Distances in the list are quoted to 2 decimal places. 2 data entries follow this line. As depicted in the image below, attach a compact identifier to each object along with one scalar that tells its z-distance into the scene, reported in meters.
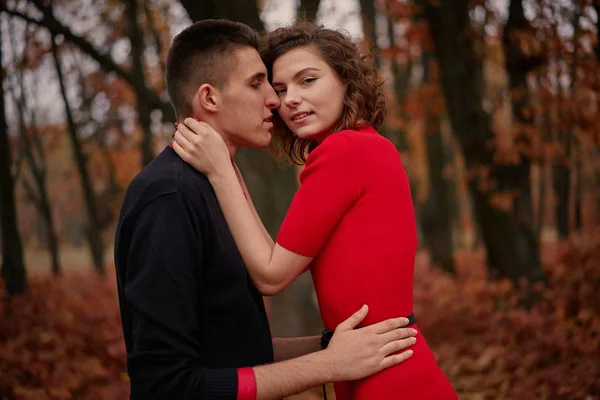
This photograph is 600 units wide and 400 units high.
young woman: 2.12
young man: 1.78
